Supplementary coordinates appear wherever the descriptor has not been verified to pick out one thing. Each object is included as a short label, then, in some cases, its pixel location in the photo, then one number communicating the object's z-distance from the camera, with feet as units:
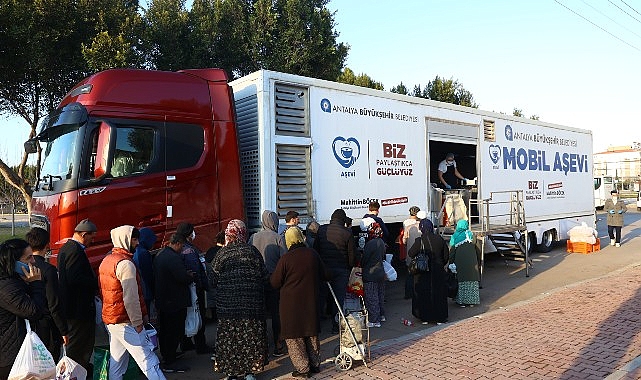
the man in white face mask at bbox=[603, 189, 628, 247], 51.39
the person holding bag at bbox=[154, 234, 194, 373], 17.83
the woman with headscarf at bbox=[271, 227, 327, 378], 16.51
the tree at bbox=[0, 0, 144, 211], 42.68
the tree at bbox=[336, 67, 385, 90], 100.17
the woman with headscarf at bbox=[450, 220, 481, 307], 27.50
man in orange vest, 14.55
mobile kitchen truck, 19.83
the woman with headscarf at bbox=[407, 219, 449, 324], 23.85
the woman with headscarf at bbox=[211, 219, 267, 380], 15.81
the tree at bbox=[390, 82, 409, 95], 102.86
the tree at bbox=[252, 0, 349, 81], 60.64
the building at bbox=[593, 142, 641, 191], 260.21
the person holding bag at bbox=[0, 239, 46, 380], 12.31
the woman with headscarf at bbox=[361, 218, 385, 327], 23.47
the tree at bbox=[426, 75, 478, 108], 104.63
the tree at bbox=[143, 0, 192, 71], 54.70
